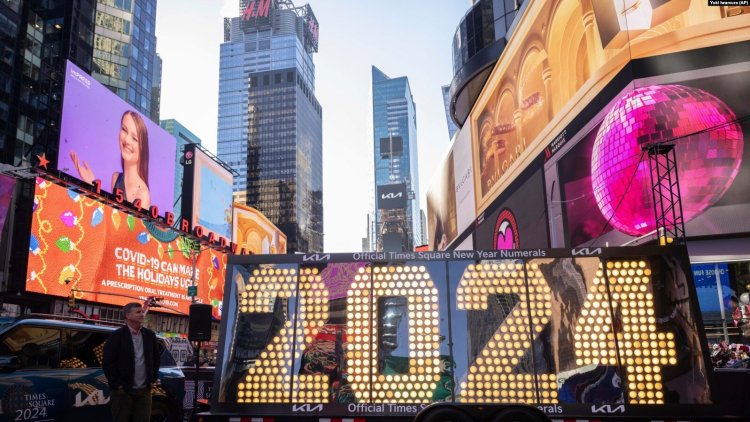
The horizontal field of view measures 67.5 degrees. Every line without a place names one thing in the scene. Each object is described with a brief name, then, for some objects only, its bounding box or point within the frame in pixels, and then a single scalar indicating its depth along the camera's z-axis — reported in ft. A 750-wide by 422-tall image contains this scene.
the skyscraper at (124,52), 283.38
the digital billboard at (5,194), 90.38
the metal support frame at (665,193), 48.34
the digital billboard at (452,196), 121.39
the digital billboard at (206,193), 153.69
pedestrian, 21.17
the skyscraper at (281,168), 617.21
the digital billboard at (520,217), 75.16
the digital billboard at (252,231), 195.04
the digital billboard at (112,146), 106.32
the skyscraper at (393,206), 191.94
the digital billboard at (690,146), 50.06
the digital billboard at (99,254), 92.22
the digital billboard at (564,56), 52.70
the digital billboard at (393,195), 279.69
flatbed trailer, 19.77
